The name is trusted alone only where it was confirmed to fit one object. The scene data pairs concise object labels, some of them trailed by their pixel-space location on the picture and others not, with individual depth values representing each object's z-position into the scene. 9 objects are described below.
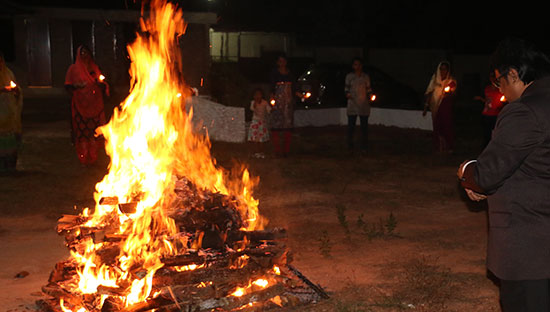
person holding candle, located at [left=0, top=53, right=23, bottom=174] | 10.91
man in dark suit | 3.20
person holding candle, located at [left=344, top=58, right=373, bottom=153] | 13.45
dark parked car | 23.84
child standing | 13.64
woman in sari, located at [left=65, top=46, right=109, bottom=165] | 11.34
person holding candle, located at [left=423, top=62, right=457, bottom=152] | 13.38
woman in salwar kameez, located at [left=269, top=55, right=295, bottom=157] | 12.88
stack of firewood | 5.22
